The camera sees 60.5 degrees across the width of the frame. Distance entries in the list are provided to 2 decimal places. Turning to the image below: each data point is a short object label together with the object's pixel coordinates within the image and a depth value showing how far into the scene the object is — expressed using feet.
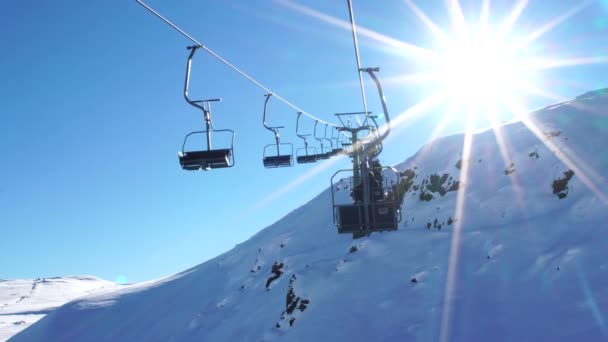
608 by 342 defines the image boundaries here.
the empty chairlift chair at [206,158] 34.96
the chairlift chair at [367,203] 43.75
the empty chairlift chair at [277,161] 56.54
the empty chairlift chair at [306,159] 67.92
